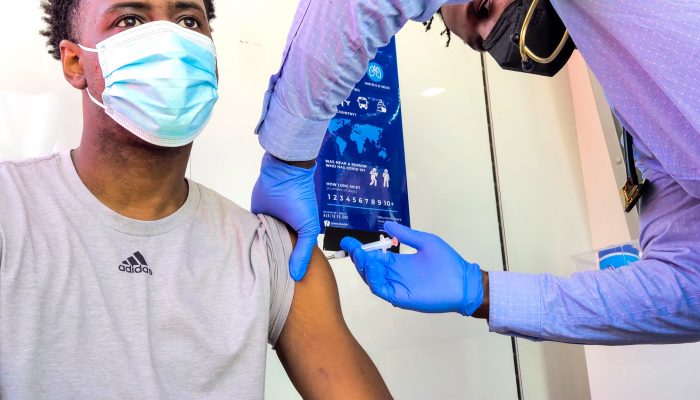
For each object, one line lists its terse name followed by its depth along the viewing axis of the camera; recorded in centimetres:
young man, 103
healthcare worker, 108
